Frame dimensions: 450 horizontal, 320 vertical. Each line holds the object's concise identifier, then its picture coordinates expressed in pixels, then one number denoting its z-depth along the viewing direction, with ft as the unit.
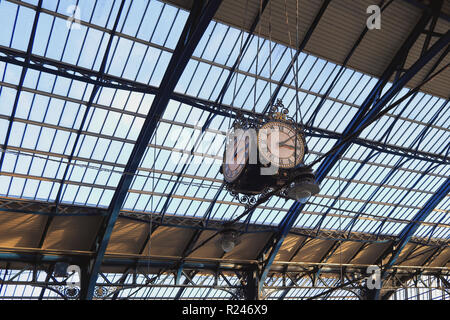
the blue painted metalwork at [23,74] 45.68
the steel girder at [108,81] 47.73
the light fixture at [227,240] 49.34
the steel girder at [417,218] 87.40
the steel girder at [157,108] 47.03
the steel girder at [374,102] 53.36
